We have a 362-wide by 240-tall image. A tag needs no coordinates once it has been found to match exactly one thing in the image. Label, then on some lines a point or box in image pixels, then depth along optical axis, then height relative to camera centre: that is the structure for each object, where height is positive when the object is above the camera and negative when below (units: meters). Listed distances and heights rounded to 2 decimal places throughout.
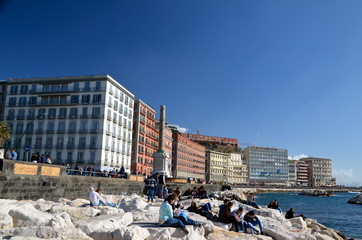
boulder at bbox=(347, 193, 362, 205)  63.25 -2.88
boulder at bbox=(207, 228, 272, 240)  9.84 -1.65
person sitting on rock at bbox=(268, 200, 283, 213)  23.53 -1.64
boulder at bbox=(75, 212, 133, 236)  8.76 -1.31
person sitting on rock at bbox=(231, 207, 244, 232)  12.08 -1.52
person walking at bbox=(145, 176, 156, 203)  22.36 -0.86
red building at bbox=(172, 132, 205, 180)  96.88 +6.02
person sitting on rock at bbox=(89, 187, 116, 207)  14.15 -1.00
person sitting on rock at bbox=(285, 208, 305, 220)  20.68 -1.95
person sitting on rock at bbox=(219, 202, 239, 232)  12.05 -1.33
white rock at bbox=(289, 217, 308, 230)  16.81 -2.04
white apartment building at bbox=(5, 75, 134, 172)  55.19 +9.13
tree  24.80 +2.78
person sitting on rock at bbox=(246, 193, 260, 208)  22.21 -1.48
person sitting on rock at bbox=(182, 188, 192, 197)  28.59 -1.19
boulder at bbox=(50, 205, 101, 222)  10.93 -1.23
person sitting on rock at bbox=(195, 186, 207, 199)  26.25 -1.19
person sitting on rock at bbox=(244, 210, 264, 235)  12.27 -1.51
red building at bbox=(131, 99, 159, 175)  67.66 +8.14
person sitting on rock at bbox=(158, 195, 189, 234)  9.24 -1.12
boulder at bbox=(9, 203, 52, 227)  9.22 -1.25
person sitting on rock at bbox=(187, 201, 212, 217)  13.69 -1.28
